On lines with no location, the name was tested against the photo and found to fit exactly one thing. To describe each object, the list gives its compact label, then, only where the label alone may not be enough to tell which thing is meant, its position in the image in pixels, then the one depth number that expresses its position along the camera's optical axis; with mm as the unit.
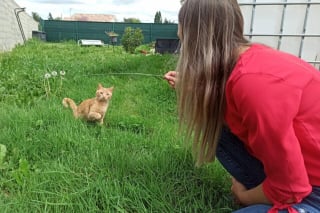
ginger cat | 2070
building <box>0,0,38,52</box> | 8112
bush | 10766
